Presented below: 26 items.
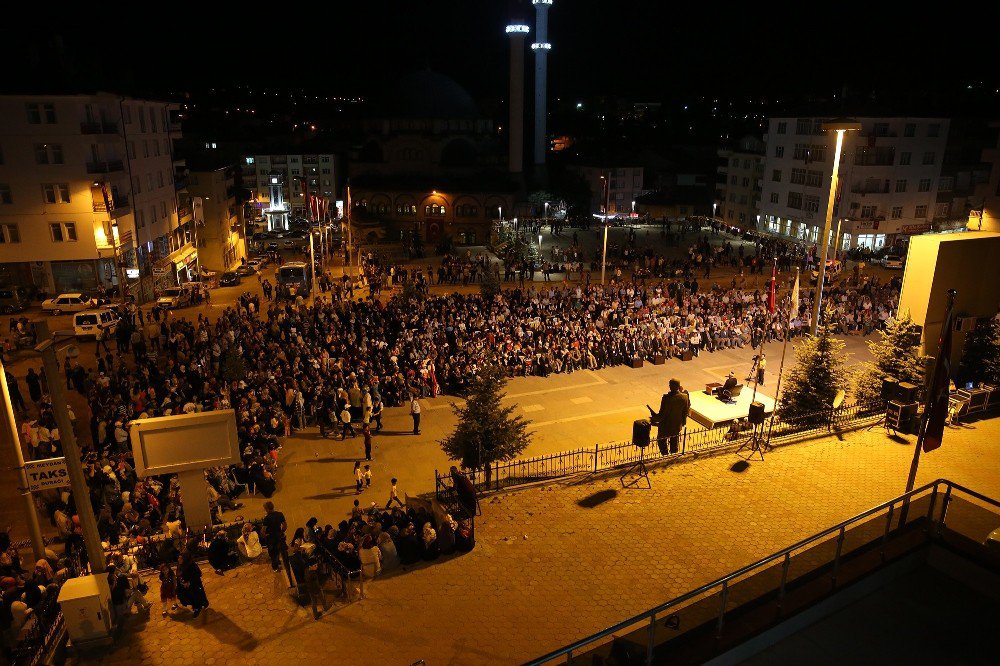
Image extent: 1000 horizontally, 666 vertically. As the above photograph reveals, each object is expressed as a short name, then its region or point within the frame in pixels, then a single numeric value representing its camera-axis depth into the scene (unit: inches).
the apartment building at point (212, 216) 1868.8
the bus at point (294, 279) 1465.3
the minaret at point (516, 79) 2684.5
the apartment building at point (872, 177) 1929.1
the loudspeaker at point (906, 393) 563.5
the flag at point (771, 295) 750.9
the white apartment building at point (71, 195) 1261.1
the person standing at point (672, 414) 571.8
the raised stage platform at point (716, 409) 674.8
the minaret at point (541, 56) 2775.6
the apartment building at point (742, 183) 2461.9
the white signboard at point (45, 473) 397.4
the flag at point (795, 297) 805.4
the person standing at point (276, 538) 430.6
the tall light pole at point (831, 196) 643.5
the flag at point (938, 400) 390.9
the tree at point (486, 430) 549.3
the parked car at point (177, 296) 1389.0
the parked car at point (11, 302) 1258.6
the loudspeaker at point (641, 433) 537.0
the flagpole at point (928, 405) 389.1
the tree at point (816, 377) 660.7
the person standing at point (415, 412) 737.6
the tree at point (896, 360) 679.7
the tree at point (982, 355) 734.5
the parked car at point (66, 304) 1240.8
